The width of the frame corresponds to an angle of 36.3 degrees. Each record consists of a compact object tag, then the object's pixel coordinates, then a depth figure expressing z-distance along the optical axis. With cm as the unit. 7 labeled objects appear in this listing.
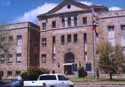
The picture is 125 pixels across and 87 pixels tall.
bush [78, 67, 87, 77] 3616
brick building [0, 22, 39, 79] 4062
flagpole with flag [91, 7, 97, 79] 3531
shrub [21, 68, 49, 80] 3225
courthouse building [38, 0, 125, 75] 3658
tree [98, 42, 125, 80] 3208
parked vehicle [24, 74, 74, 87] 2035
